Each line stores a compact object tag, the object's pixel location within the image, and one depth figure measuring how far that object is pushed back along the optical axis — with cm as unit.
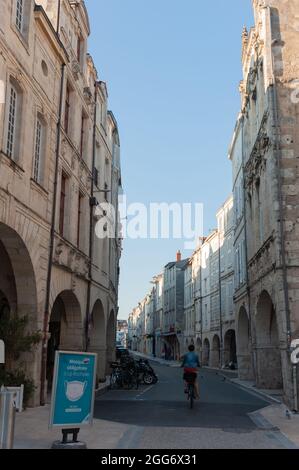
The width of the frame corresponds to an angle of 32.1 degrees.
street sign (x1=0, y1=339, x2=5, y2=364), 771
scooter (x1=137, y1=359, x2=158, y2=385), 2233
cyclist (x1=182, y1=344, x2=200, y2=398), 1387
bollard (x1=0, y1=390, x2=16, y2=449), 650
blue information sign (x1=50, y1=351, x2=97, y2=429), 731
